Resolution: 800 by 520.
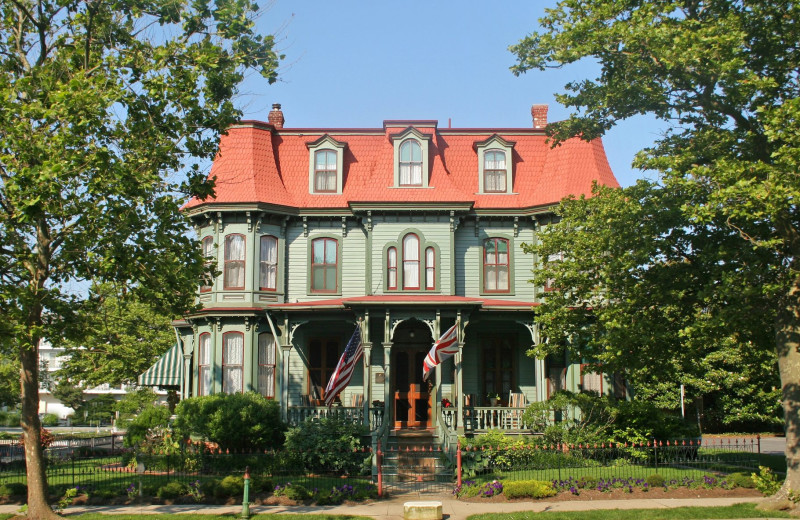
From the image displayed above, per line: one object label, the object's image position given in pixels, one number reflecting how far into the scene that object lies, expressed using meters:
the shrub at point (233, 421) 23.47
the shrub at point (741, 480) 18.24
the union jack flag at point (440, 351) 22.91
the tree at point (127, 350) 39.03
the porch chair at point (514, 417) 25.09
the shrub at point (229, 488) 18.09
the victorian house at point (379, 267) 26.92
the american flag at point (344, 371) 23.09
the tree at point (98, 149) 13.82
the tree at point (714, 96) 15.24
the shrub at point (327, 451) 22.14
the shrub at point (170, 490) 18.14
